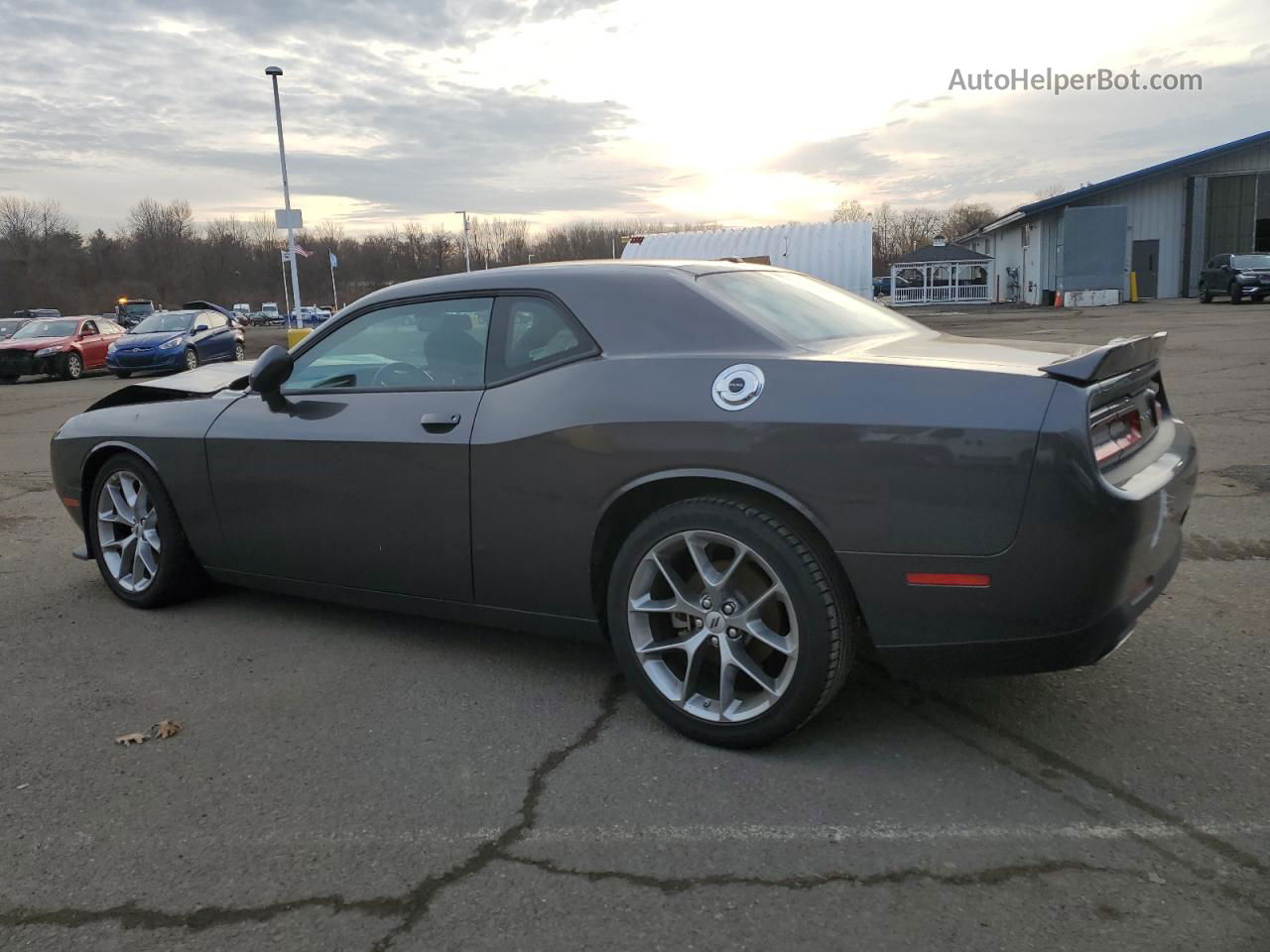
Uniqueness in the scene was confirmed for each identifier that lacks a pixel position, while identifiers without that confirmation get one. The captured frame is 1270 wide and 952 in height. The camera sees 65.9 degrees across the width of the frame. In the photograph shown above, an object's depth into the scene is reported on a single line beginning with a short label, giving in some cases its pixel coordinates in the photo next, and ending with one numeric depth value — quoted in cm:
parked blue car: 2134
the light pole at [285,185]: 3046
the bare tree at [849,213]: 11226
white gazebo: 4956
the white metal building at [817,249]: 3472
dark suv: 3031
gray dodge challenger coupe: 260
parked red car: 2206
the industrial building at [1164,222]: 3547
